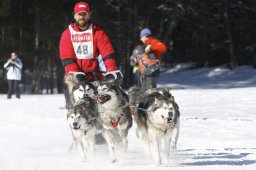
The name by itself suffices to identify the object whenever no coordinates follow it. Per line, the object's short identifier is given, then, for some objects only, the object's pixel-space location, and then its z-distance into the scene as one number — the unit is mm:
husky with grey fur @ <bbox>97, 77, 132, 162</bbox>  13523
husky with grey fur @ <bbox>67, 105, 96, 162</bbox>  13141
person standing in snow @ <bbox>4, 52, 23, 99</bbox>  39437
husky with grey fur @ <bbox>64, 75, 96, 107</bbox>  13711
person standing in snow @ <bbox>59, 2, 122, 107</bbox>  14148
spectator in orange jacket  20172
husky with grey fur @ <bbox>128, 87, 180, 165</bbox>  12336
